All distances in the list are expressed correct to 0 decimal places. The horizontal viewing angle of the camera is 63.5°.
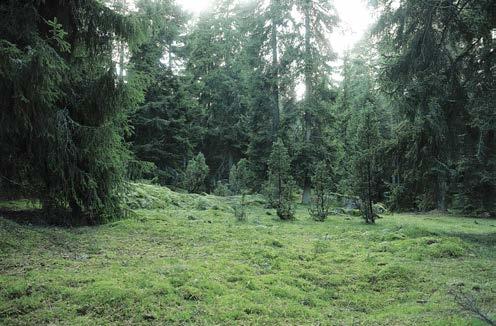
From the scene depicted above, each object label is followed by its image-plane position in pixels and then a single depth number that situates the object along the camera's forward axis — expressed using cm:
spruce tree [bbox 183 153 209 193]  2194
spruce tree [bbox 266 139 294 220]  1553
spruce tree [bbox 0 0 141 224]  779
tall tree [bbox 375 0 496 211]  1073
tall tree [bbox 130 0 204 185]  2531
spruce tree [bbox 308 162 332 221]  1502
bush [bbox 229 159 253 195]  2194
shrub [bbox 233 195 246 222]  1309
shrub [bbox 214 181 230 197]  2222
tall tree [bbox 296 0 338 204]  2305
